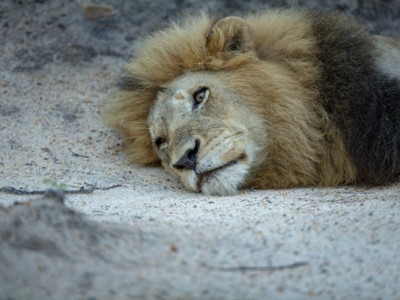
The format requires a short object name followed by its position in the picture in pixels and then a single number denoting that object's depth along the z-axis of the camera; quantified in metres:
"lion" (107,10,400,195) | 9.88
